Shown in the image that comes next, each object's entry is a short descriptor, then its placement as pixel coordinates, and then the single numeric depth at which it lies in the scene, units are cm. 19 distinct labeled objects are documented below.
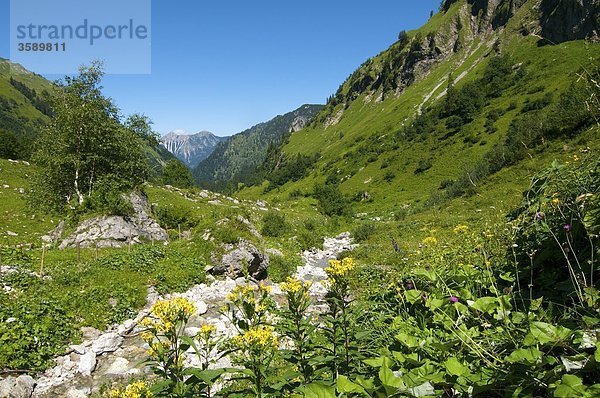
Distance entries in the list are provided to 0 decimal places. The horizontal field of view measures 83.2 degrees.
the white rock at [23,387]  696
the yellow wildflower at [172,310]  316
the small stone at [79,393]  733
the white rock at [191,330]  1034
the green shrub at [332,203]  4984
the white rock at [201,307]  1202
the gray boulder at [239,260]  1628
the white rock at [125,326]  1065
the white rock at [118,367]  838
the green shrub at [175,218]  2623
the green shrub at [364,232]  2925
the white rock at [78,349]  907
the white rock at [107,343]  934
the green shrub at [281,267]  1756
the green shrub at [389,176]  8294
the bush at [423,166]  7750
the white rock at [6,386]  674
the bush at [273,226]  2888
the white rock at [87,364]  833
